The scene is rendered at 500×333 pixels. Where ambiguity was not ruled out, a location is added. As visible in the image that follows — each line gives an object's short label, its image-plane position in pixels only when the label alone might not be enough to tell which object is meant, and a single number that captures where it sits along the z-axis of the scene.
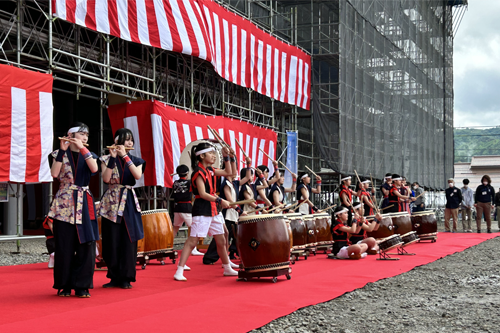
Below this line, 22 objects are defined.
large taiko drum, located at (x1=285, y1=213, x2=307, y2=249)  9.78
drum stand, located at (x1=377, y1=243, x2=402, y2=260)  9.52
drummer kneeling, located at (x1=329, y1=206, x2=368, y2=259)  9.67
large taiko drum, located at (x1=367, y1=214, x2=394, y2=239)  10.95
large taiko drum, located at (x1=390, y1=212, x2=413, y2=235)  11.47
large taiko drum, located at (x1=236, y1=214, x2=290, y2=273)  6.76
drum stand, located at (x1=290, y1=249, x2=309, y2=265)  9.57
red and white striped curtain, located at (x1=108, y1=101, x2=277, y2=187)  13.36
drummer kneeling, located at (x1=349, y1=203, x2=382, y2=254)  10.20
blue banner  19.94
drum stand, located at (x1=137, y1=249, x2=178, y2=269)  8.45
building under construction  15.36
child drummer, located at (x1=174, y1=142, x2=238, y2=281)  6.82
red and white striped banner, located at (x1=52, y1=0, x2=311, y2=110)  11.89
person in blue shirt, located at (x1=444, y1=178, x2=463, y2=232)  18.00
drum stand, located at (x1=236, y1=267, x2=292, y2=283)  6.73
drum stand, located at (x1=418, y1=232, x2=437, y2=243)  13.57
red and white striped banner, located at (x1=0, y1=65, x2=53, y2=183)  10.01
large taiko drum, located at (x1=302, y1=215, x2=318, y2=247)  10.40
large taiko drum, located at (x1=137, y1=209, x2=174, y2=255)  8.60
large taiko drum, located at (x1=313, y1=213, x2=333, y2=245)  10.80
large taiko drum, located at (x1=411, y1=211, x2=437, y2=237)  13.64
